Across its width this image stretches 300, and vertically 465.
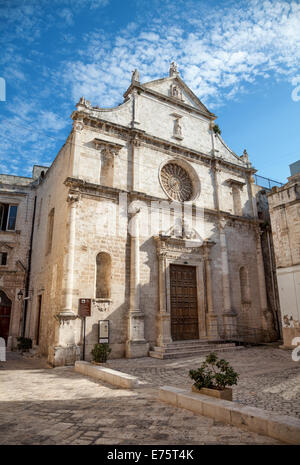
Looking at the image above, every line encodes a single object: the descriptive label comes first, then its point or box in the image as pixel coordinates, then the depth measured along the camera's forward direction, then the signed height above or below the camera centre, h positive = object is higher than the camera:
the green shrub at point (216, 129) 19.66 +11.87
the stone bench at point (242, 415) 3.64 -1.33
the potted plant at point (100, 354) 10.20 -1.17
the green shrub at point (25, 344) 15.40 -1.26
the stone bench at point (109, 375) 7.00 -1.44
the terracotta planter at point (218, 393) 5.25 -1.30
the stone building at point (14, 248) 18.42 +4.43
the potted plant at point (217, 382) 5.33 -1.13
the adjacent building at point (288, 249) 13.70 +3.13
